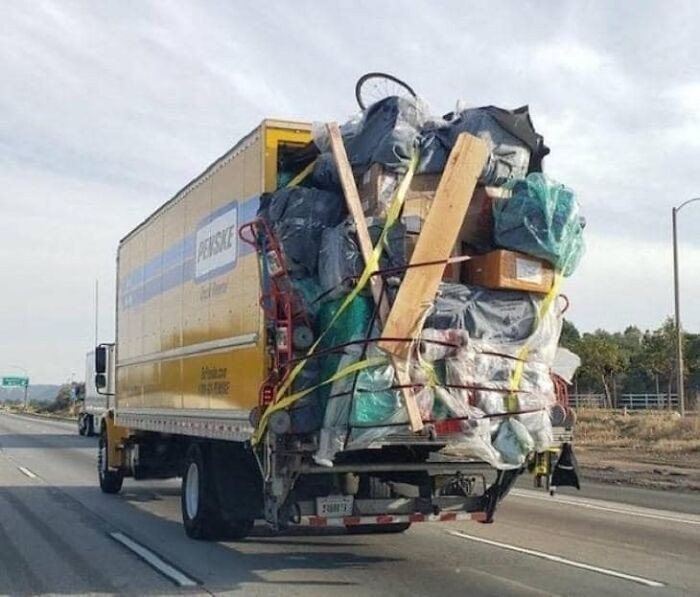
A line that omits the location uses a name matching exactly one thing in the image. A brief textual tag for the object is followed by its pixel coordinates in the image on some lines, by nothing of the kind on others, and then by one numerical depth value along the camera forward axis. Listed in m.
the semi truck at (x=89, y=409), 35.00
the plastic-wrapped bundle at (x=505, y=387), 8.89
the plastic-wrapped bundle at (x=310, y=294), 9.21
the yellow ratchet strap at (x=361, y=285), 8.77
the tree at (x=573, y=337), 55.39
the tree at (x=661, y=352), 54.97
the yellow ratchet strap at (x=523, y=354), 9.12
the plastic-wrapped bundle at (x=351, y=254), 8.84
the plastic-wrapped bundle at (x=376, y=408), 8.64
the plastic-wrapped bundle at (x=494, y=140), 9.20
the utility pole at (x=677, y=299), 33.19
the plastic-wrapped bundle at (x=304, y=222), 9.33
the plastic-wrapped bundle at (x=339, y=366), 8.74
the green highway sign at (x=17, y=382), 133.25
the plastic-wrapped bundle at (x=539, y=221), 9.13
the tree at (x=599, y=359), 55.62
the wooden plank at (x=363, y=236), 8.62
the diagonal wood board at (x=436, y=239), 8.63
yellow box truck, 9.40
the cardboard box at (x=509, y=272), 9.09
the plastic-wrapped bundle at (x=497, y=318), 8.99
